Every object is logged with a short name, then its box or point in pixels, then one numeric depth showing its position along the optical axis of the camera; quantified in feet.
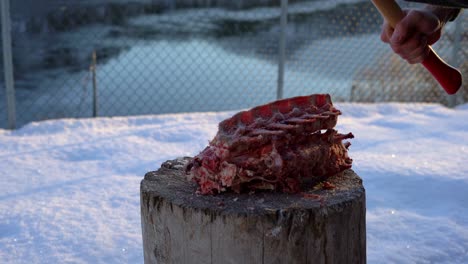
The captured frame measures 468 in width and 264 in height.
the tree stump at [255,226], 4.39
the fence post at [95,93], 16.78
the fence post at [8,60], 12.71
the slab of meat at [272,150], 4.91
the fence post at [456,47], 16.62
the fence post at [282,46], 14.84
